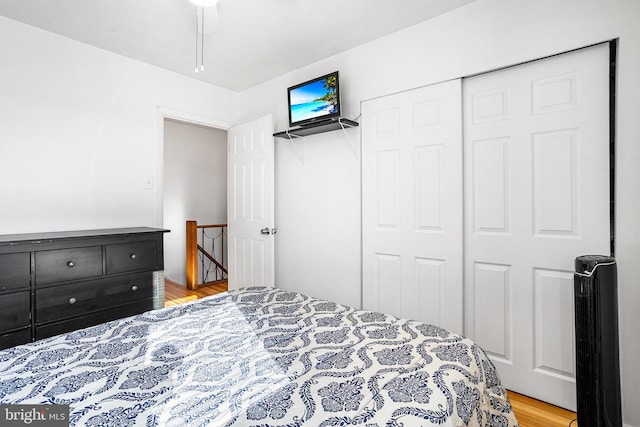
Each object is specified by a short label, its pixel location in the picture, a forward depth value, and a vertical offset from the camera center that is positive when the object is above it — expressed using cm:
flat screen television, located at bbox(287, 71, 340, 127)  280 +98
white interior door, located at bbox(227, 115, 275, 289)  341 +9
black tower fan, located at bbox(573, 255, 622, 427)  150 -60
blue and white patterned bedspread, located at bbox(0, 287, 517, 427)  89 -53
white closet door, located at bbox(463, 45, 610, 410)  191 +3
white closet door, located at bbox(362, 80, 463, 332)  236 +6
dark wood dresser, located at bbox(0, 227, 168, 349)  201 -45
